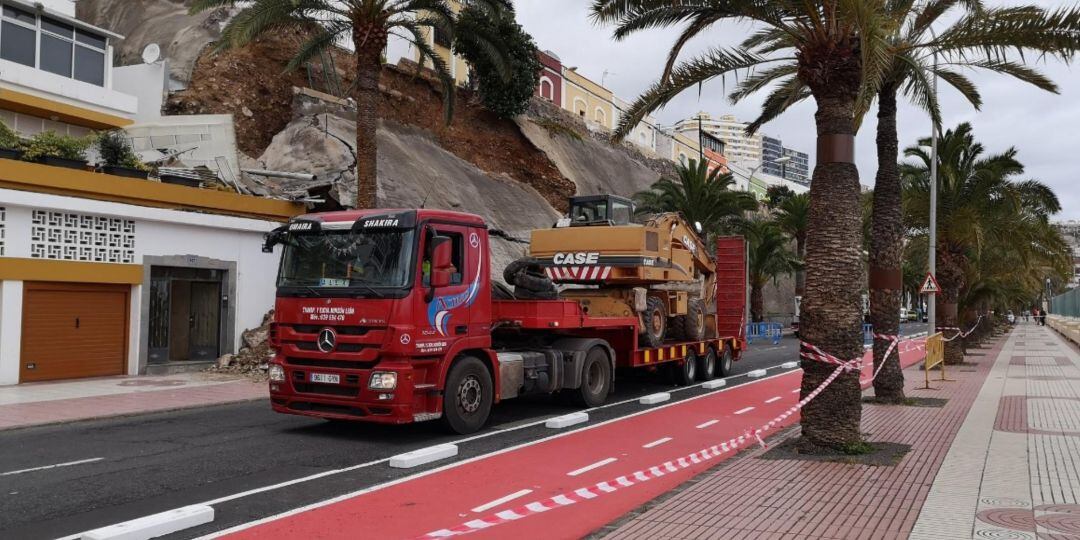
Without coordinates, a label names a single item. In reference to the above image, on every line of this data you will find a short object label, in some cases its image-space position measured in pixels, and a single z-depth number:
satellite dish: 29.47
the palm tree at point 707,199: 35.16
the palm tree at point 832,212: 9.33
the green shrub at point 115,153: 19.31
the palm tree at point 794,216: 42.25
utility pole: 21.66
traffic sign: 20.17
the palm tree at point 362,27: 16.86
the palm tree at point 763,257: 40.16
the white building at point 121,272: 15.95
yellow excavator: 14.52
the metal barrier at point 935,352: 17.67
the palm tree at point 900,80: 11.04
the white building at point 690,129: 90.14
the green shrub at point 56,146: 17.97
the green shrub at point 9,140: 18.35
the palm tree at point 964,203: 23.33
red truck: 9.58
